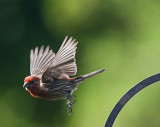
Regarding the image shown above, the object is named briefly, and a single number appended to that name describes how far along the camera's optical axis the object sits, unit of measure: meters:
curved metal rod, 7.08
